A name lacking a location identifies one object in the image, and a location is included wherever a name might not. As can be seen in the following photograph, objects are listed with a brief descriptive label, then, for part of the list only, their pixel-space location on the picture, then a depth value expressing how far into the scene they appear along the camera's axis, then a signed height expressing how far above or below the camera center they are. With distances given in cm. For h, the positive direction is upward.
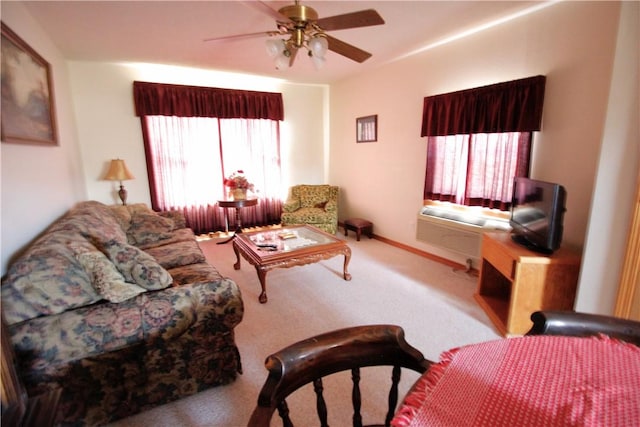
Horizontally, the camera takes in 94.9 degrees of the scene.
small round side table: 423 -58
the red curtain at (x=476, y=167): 279 -6
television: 195 -39
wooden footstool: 458 -99
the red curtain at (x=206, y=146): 416 +27
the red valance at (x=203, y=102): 402 +90
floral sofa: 130 -77
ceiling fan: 179 +87
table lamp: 371 -10
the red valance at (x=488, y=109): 256 +51
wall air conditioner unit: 303 -74
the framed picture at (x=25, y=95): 179 +49
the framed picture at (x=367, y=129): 438 +51
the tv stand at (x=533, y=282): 203 -83
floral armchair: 444 -71
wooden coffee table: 264 -82
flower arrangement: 432 -29
